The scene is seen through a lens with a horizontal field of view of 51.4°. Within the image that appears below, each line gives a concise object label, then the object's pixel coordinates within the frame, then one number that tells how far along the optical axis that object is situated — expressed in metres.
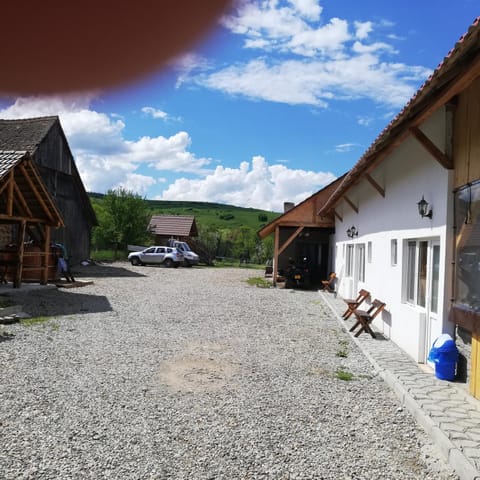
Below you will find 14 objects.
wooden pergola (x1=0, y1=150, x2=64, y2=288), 13.81
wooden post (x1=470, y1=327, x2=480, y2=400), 5.51
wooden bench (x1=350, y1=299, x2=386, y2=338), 9.84
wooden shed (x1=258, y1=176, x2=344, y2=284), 20.86
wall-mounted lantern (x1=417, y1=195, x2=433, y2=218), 7.15
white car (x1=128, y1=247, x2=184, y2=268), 33.62
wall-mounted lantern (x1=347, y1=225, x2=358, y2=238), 14.52
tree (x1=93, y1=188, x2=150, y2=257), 41.34
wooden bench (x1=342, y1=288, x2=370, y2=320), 11.07
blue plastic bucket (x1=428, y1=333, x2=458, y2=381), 6.16
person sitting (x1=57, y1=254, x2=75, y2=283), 18.62
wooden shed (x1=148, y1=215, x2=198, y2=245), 45.13
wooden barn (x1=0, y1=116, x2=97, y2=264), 22.36
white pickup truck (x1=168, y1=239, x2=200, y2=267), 35.94
